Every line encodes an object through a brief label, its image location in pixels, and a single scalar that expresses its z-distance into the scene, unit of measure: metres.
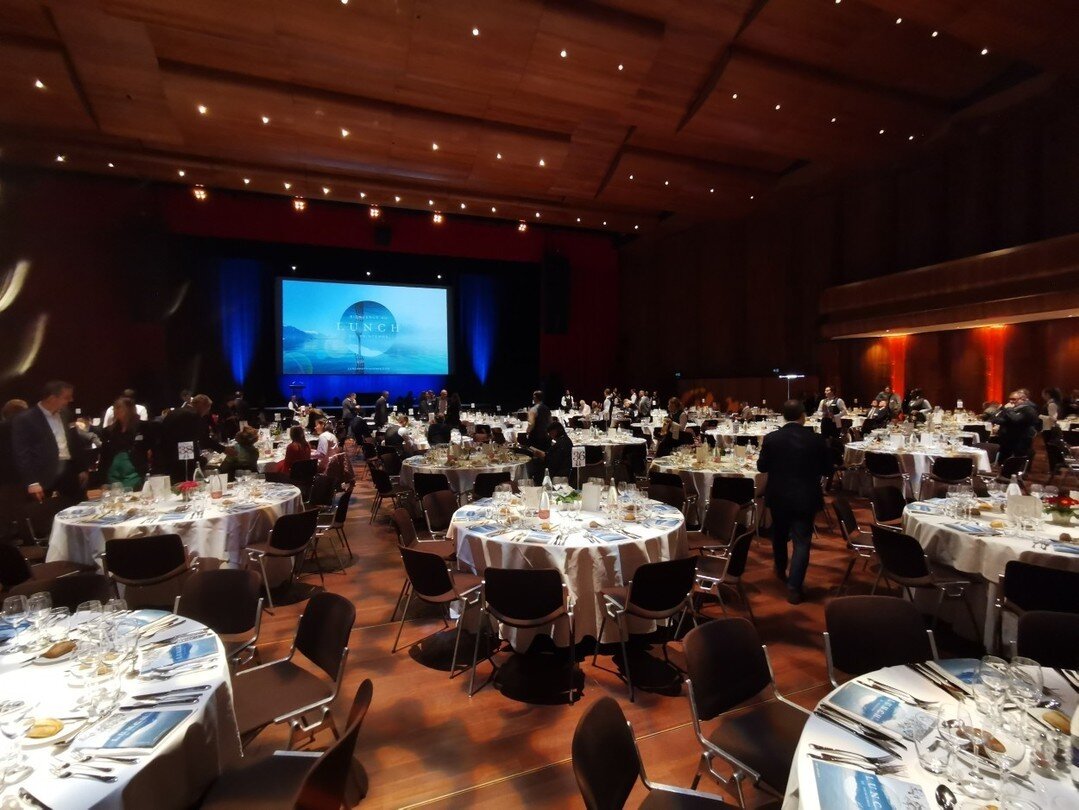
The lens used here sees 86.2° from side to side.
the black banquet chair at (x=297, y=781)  1.72
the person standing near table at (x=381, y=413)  12.55
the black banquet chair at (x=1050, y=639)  2.38
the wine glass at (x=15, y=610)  2.52
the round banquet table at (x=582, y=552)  3.81
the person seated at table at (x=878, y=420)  10.41
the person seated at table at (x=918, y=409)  10.74
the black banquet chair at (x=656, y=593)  3.40
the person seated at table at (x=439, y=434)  9.36
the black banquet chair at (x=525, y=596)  3.34
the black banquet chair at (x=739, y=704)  2.16
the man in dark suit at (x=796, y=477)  4.80
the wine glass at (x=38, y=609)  2.46
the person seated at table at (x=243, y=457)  6.27
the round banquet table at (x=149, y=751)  1.52
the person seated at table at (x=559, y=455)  6.47
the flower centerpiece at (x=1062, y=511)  4.05
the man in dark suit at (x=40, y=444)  5.44
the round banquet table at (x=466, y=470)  7.23
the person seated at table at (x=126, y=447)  5.46
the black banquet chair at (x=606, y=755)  1.69
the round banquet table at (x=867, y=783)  1.43
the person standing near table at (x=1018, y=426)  7.59
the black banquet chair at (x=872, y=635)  2.54
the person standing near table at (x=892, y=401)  10.88
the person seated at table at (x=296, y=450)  7.17
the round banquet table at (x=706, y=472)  6.60
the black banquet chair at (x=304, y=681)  2.50
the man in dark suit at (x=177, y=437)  6.33
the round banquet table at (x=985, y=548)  3.55
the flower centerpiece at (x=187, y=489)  5.09
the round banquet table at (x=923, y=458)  7.72
